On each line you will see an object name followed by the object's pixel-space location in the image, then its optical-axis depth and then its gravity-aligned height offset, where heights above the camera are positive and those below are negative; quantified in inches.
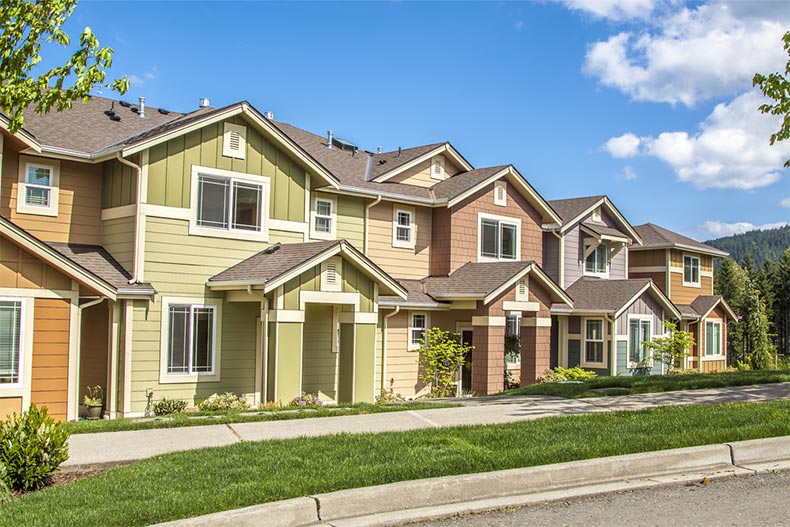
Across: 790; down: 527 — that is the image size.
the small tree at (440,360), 912.9 -46.2
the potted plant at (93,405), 683.4 -77.1
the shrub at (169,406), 679.1 -77.0
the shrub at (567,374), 978.7 -66.1
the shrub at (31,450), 342.3 -58.4
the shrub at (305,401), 697.6 -72.8
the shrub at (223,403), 685.9 -74.7
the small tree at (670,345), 1165.7 -31.1
